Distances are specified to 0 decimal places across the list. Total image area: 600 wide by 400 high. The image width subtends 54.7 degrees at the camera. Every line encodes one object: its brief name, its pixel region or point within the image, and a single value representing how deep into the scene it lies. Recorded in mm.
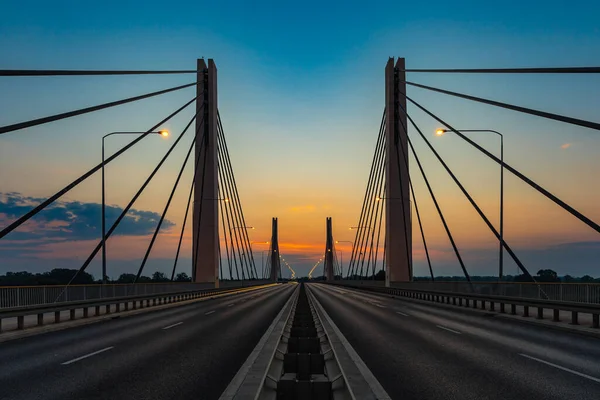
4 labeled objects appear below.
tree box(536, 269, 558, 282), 90438
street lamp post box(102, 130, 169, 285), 28094
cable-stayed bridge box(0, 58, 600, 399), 8320
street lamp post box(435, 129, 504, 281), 30703
